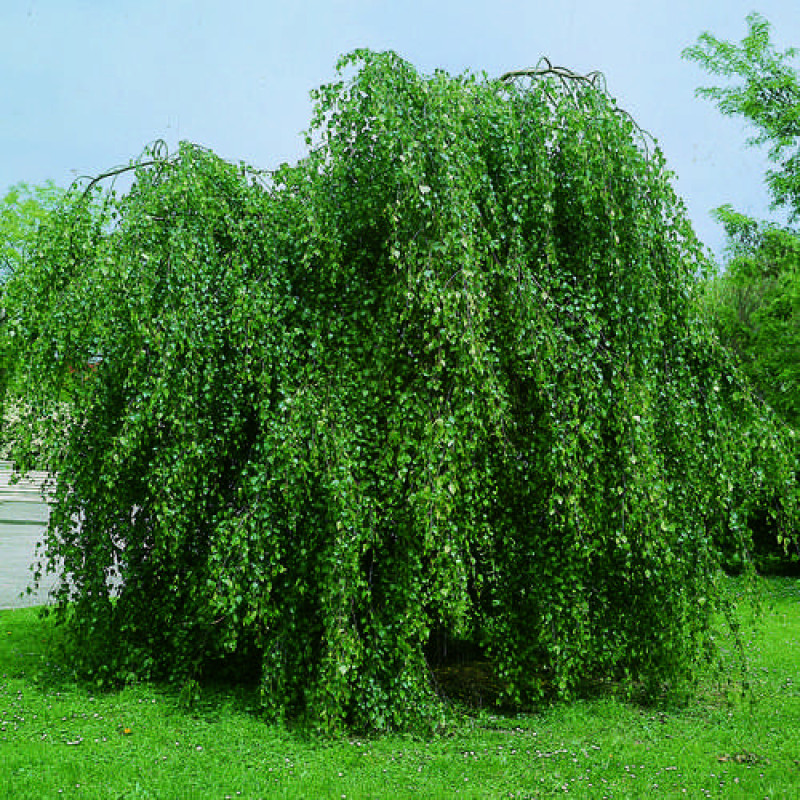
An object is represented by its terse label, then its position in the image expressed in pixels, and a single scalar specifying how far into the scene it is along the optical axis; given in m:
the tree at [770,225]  11.30
